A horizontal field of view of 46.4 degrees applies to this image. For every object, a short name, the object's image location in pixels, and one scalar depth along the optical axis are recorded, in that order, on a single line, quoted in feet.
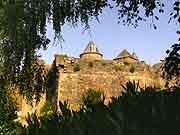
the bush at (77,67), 59.29
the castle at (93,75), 59.12
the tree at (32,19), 15.24
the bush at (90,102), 10.27
